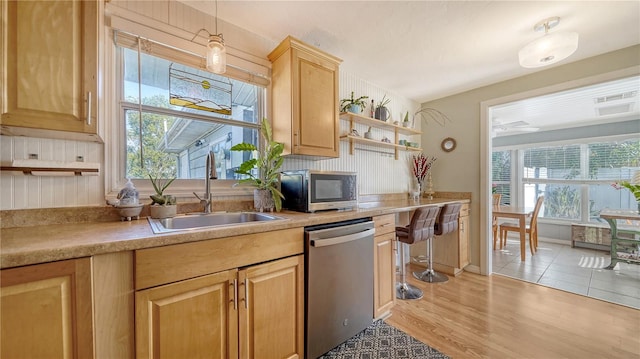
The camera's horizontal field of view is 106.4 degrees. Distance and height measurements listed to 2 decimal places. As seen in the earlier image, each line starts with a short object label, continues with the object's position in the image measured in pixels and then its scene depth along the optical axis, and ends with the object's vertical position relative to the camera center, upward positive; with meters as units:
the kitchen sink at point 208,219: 1.46 -0.27
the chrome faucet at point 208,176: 1.63 +0.02
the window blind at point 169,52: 1.49 +0.87
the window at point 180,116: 1.57 +0.47
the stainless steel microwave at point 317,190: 1.81 -0.10
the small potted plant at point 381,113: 2.92 +0.79
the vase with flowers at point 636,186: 2.96 -0.13
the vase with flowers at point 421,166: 3.47 +0.16
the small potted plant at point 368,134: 2.86 +0.52
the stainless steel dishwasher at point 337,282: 1.49 -0.71
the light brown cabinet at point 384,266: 1.94 -0.74
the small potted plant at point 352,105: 2.61 +0.83
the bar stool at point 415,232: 2.32 -0.56
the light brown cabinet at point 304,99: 1.92 +0.67
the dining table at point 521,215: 3.53 -0.59
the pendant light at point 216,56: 1.40 +0.72
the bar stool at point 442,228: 2.68 -0.58
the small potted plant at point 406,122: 3.18 +0.74
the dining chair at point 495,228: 3.95 -0.85
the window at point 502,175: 5.41 +0.04
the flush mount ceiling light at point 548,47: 1.78 +1.00
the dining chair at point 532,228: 3.83 -0.82
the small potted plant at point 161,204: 1.44 -0.16
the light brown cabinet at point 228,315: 1.00 -0.66
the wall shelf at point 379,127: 2.65 +0.64
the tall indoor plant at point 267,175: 1.80 +0.03
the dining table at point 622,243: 3.03 -0.88
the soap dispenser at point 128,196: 1.36 -0.09
